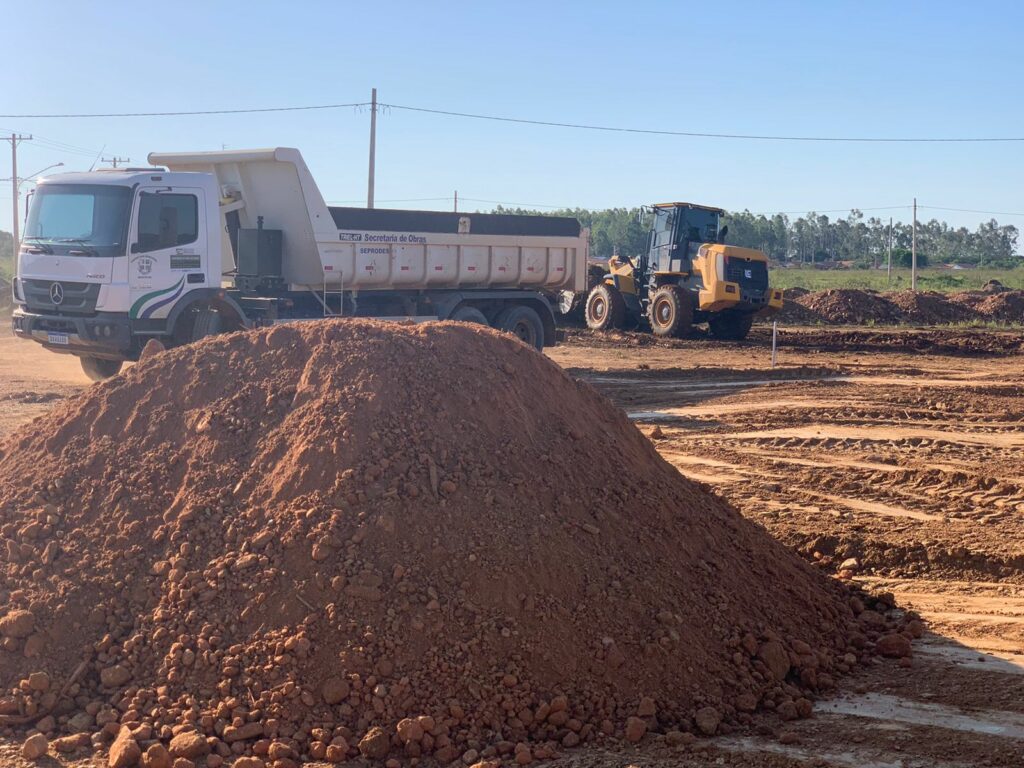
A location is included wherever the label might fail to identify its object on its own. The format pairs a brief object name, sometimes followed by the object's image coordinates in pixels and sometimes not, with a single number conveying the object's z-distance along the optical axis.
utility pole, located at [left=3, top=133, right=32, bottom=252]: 46.91
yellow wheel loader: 21.25
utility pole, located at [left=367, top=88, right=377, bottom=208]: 30.43
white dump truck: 12.29
